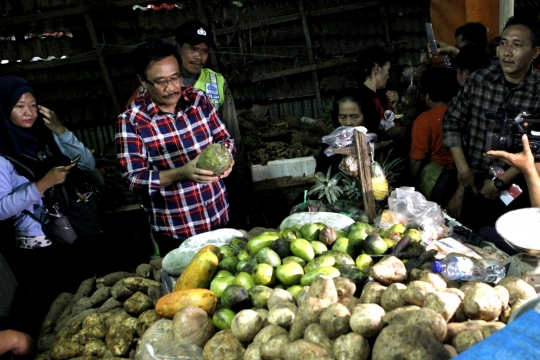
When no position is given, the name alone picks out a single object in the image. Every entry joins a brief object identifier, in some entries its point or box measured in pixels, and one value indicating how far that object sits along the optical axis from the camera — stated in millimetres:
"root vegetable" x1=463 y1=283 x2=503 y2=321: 1640
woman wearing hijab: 3166
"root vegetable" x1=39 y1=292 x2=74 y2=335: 2901
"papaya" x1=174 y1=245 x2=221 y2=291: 2252
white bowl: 2025
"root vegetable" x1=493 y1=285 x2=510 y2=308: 1729
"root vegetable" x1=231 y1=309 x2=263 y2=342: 1801
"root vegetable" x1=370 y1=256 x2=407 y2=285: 1938
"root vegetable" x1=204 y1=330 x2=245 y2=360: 1761
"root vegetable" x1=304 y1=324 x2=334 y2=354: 1591
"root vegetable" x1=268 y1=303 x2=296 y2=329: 1784
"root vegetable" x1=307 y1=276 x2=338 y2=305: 1771
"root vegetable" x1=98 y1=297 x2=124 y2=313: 2709
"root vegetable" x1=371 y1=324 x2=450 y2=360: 1319
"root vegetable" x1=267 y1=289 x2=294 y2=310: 1932
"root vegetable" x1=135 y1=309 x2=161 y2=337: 2279
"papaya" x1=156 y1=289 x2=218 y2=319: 2064
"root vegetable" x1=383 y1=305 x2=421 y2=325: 1557
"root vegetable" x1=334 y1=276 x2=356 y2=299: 1891
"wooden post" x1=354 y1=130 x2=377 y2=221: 2791
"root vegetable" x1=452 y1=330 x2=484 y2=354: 1485
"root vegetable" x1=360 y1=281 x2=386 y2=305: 1806
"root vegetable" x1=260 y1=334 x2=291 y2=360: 1631
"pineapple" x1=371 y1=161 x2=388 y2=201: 3162
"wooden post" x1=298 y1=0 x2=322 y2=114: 6402
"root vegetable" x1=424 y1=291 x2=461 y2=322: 1624
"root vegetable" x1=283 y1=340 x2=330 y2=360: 1513
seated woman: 3888
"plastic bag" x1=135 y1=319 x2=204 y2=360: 1883
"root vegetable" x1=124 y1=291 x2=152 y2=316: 2447
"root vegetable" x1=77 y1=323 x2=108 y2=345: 2442
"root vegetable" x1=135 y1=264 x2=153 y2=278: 2943
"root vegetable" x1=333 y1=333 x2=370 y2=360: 1485
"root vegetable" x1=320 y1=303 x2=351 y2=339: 1604
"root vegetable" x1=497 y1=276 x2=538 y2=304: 1782
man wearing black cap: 3902
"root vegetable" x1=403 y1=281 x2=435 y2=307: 1687
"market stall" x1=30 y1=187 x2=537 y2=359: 1561
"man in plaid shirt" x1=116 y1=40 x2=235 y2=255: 2955
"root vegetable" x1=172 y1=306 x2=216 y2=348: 1917
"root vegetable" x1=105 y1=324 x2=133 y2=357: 2275
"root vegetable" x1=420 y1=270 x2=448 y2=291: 1852
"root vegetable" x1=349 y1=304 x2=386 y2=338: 1548
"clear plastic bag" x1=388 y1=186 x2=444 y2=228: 2799
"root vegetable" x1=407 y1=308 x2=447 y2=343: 1488
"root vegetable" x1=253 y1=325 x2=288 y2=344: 1727
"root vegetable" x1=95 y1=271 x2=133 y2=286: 3017
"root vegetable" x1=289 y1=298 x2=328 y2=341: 1695
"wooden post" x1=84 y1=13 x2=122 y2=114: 5738
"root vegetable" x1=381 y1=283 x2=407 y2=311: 1724
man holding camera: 3234
